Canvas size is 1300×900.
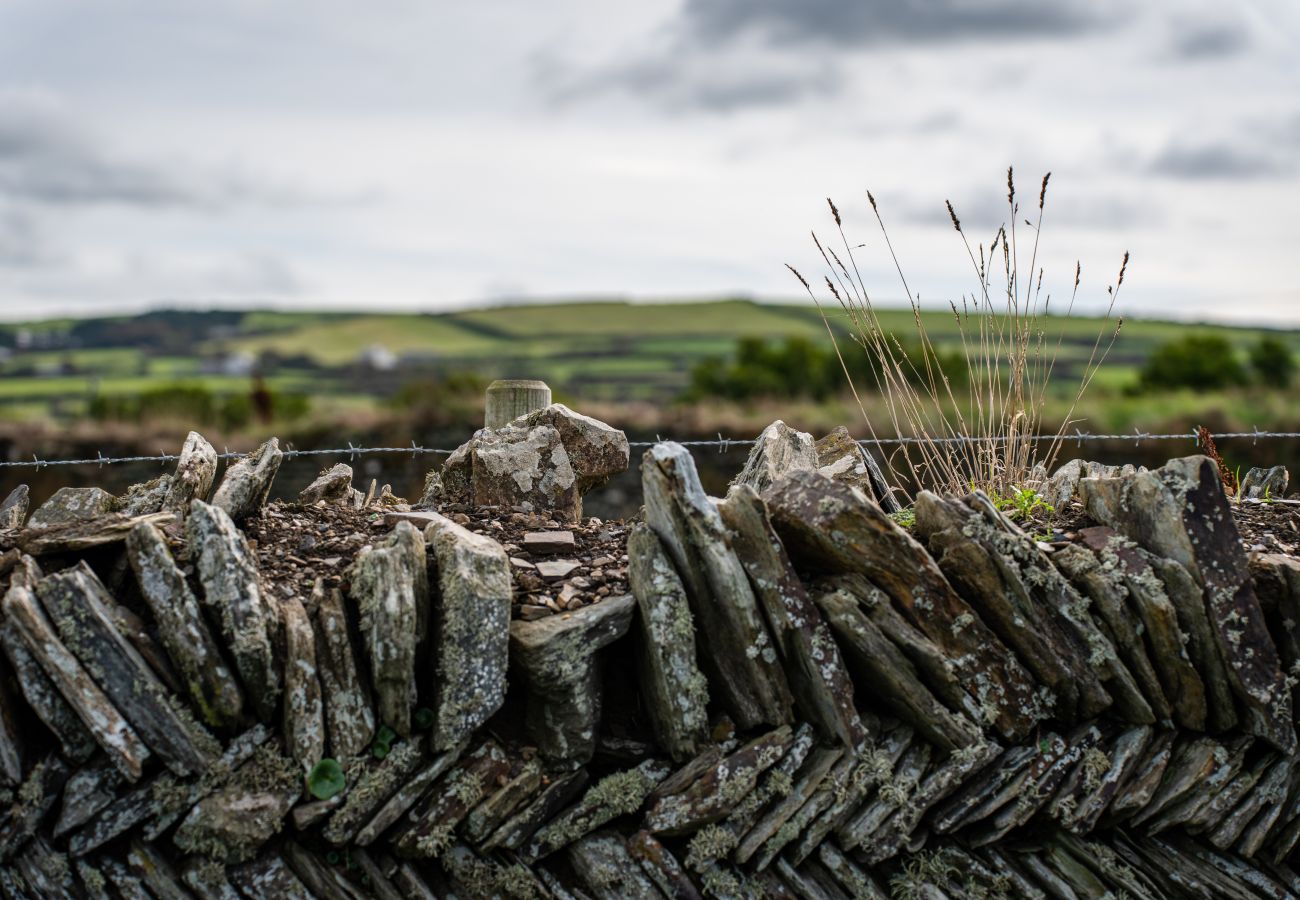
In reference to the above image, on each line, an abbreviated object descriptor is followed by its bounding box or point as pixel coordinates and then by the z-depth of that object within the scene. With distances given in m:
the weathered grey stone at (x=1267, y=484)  6.39
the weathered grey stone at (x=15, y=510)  5.18
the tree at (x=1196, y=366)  30.67
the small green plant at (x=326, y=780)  3.89
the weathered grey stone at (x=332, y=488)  5.58
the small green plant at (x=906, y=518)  5.01
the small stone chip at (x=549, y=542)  4.76
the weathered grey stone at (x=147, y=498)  4.98
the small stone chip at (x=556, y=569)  4.54
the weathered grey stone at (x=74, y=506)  5.25
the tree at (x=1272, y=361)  30.73
